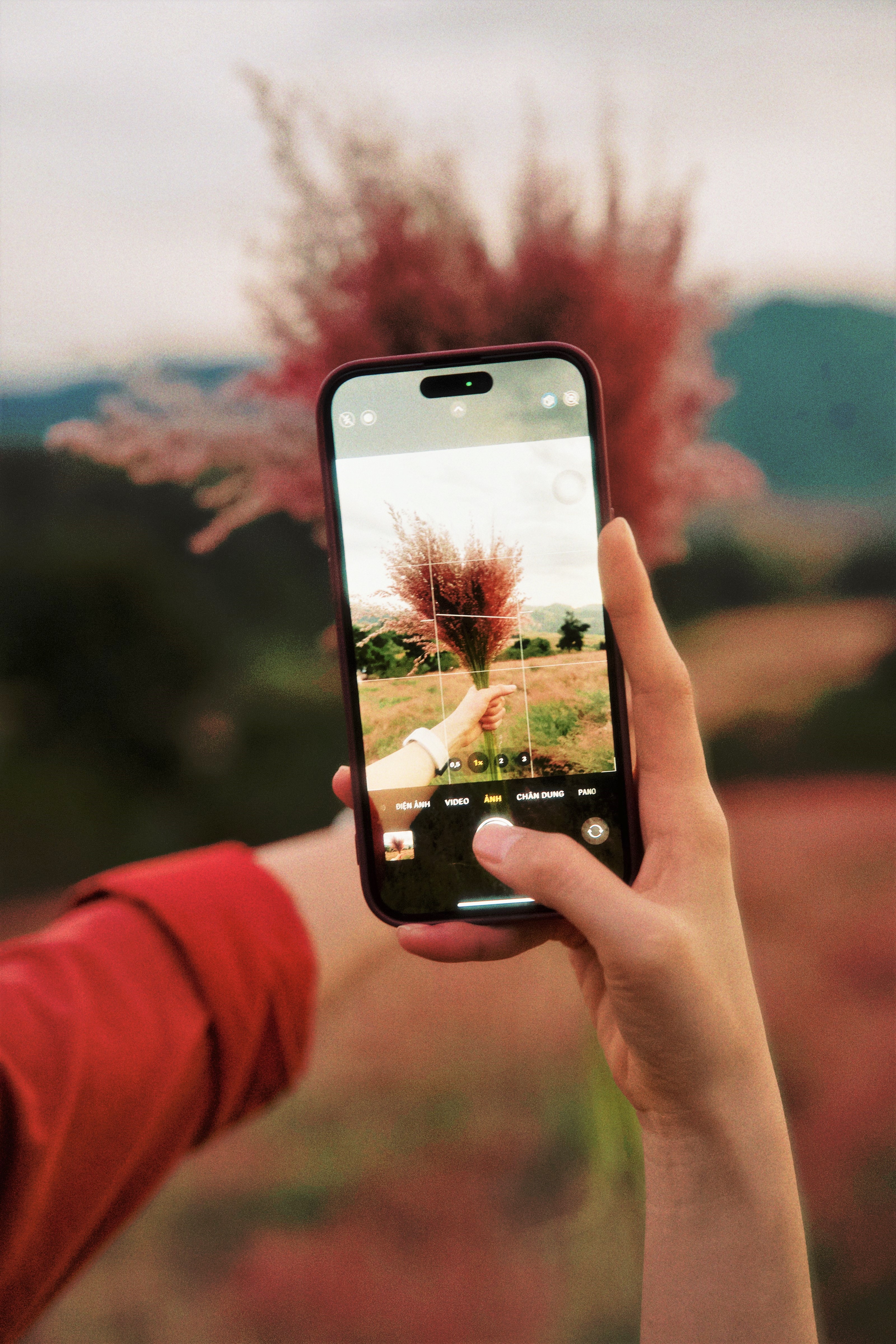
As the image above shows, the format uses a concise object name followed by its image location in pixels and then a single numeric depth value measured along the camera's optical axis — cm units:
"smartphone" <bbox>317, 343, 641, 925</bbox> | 35
